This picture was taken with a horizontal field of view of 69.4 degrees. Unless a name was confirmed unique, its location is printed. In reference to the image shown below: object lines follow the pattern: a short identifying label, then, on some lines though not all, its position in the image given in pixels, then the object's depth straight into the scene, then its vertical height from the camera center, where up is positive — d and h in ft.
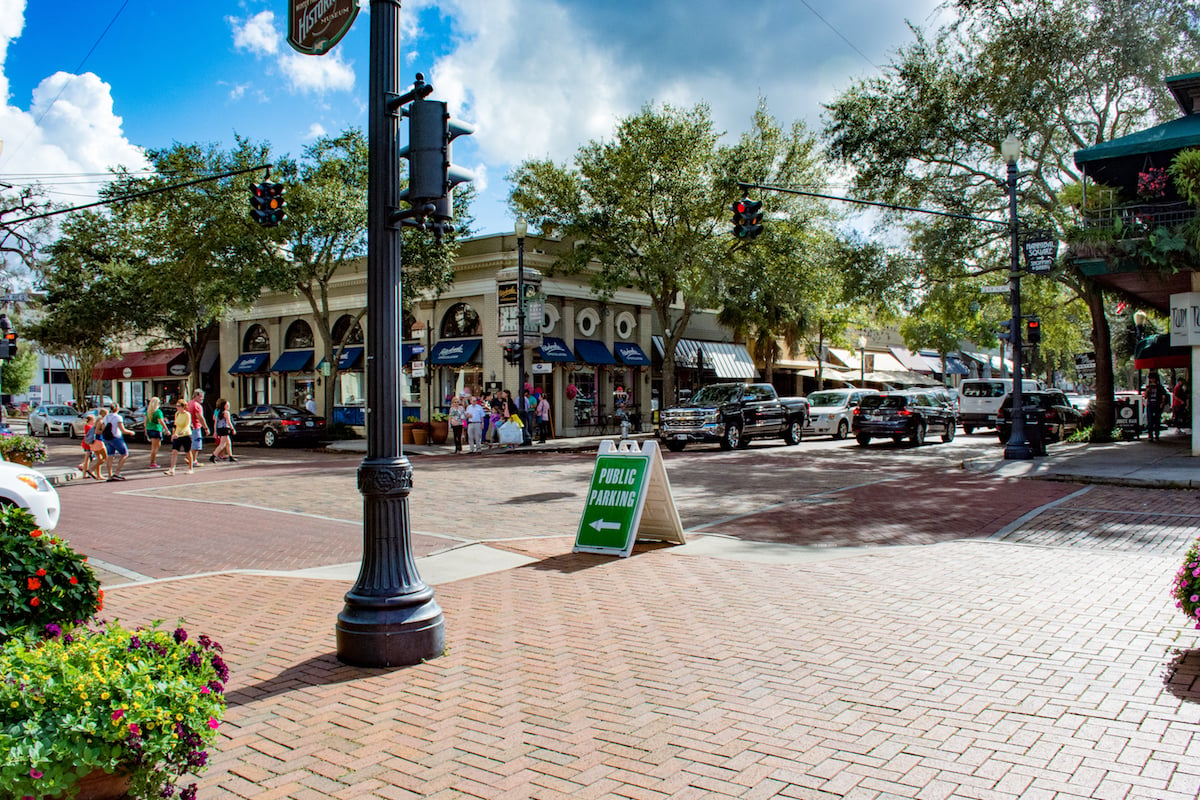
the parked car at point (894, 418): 84.23 -2.12
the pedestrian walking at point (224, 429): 75.46 -2.31
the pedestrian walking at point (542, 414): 96.37 -1.61
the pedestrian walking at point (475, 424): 84.02 -2.33
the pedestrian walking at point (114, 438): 62.49 -2.49
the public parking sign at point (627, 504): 30.09 -3.76
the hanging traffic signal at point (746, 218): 60.29 +12.60
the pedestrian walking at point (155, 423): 71.26 -1.65
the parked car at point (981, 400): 103.72 -0.55
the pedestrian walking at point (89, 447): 61.00 -3.06
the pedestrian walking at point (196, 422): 70.03 -1.61
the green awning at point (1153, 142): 61.87 +18.31
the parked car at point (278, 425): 96.99 -2.62
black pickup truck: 81.51 -1.96
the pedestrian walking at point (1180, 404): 96.48 -1.17
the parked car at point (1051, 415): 79.56 -2.02
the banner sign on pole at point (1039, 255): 61.05 +9.91
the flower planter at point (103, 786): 9.50 -4.26
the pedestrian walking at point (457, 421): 85.35 -2.04
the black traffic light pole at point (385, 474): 17.66 -1.51
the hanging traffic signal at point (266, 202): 57.26 +13.29
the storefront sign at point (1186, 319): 61.67 +5.36
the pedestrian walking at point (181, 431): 66.59 -2.19
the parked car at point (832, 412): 97.55 -1.72
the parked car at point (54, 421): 136.15 -2.65
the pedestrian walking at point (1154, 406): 83.92 -1.22
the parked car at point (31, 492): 29.84 -3.08
